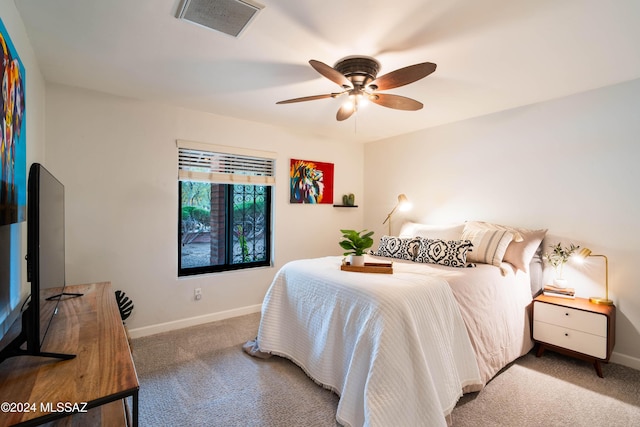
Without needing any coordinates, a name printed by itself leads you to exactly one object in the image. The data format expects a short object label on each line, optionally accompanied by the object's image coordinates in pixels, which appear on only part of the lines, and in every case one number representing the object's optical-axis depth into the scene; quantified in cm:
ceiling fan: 173
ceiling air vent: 148
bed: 156
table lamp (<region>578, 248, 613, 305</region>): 247
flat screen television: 92
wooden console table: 83
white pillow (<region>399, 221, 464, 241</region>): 309
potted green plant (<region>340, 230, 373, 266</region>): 236
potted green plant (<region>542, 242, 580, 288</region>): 263
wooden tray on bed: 224
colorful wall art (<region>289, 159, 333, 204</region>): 391
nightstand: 221
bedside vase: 263
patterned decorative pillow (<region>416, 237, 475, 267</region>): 256
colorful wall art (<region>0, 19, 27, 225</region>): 127
